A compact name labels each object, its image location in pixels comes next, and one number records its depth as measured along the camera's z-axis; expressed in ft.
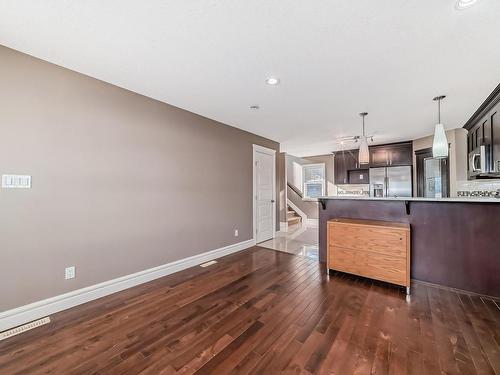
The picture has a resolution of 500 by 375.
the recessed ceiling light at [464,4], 4.55
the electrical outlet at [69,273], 7.36
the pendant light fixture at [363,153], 10.77
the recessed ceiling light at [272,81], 7.80
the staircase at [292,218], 22.41
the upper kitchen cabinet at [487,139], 8.89
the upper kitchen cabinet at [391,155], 17.72
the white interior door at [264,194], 15.85
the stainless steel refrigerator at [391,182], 17.72
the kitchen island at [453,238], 8.07
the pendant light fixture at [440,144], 8.59
